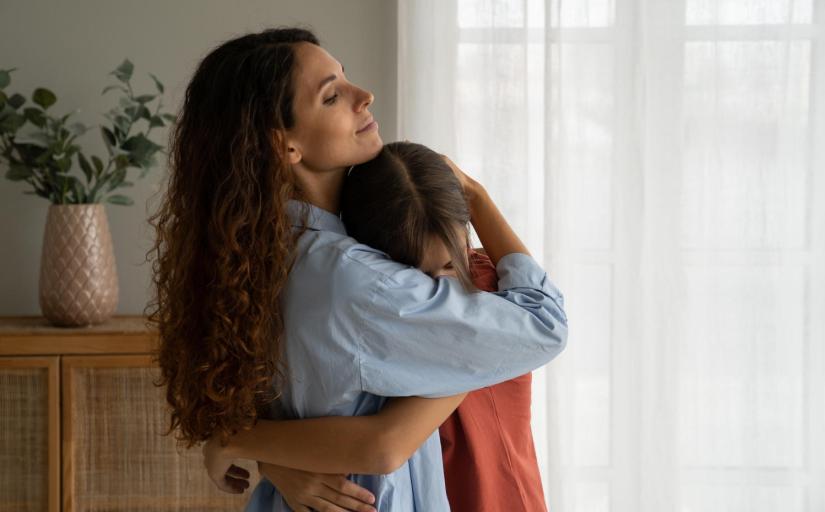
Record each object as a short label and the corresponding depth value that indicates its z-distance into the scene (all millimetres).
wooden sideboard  2438
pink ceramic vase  2514
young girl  1236
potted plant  2510
